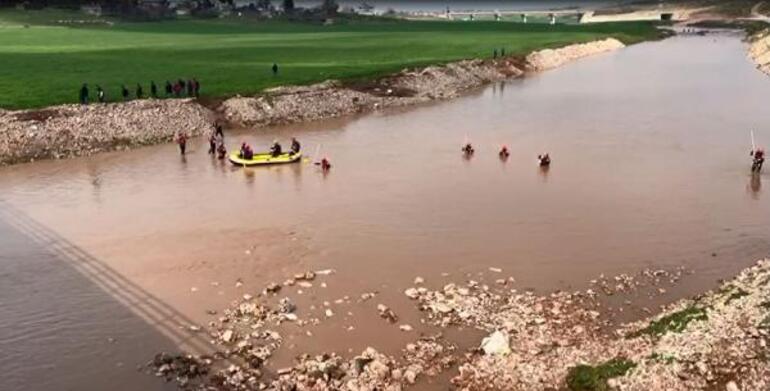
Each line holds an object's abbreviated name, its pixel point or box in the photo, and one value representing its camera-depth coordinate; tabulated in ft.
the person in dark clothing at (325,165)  132.26
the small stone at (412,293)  75.97
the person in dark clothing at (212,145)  144.56
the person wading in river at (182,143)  144.15
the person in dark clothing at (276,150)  136.67
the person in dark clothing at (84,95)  161.53
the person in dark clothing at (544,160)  131.13
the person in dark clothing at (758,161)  124.06
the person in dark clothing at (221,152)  140.15
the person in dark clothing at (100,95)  164.88
